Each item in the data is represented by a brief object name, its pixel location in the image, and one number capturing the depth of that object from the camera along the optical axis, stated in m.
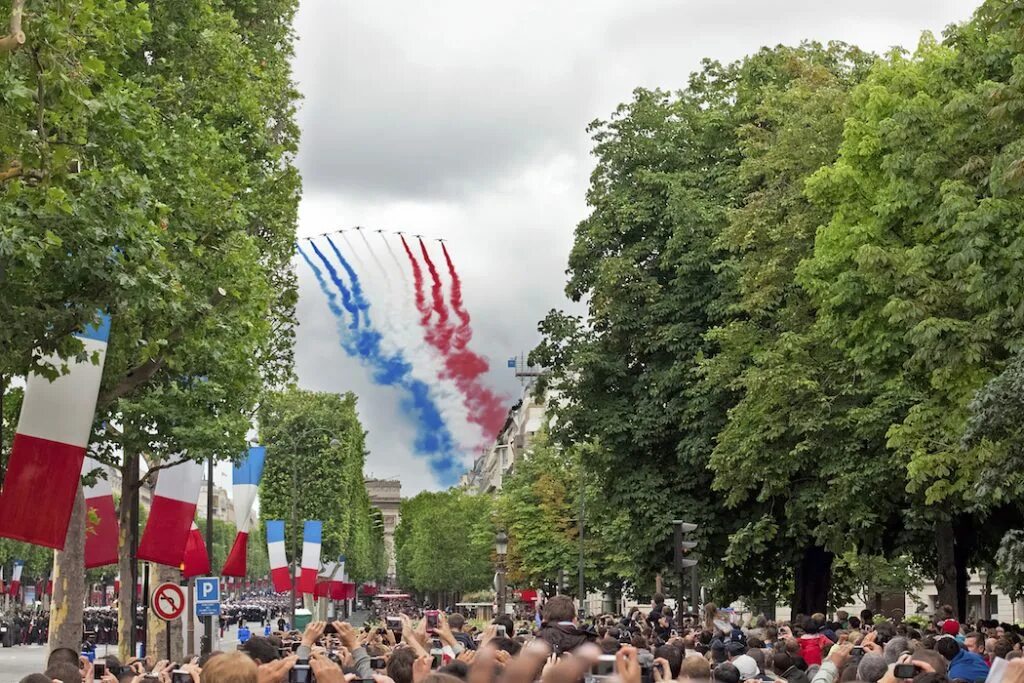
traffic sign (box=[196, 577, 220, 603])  33.72
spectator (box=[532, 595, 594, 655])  11.79
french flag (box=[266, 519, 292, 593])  54.06
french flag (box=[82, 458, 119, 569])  32.38
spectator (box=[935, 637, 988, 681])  15.15
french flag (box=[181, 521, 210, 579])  38.59
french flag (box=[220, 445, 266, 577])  41.84
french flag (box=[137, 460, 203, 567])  30.33
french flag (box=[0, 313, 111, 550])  18.64
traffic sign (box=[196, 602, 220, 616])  33.00
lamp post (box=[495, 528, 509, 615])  54.62
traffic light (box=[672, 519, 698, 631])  28.62
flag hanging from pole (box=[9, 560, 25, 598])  99.75
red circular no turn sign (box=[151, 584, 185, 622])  26.94
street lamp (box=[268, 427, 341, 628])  80.69
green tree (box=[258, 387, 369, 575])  91.94
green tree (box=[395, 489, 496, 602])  152.25
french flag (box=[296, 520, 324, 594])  56.55
